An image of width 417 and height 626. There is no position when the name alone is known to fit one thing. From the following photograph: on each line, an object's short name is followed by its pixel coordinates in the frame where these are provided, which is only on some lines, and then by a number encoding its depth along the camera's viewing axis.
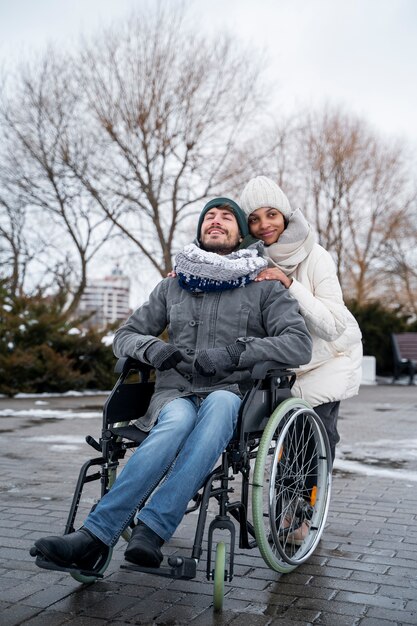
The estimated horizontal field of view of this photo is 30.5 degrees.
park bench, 16.29
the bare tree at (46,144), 20.47
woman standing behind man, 3.65
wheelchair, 2.74
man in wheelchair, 2.73
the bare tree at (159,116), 19.94
